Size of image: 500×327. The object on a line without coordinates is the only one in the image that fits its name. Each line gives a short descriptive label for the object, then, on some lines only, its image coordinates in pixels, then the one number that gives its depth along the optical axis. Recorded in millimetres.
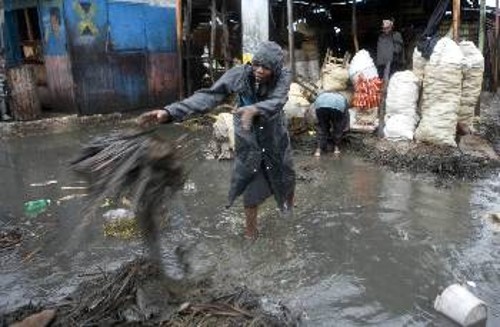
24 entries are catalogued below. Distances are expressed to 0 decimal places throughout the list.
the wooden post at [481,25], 10391
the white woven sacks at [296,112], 9164
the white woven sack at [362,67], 9742
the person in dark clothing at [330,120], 7996
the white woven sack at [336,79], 10068
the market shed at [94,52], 10965
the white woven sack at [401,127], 8531
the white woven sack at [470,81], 8586
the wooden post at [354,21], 13030
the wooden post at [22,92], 10570
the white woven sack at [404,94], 8617
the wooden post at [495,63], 13766
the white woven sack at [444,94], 8195
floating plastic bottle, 5975
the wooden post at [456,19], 9102
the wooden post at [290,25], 10796
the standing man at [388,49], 10664
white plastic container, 3603
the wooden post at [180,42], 11891
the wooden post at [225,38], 12180
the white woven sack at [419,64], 8945
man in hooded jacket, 4102
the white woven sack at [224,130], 8209
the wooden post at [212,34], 11938
